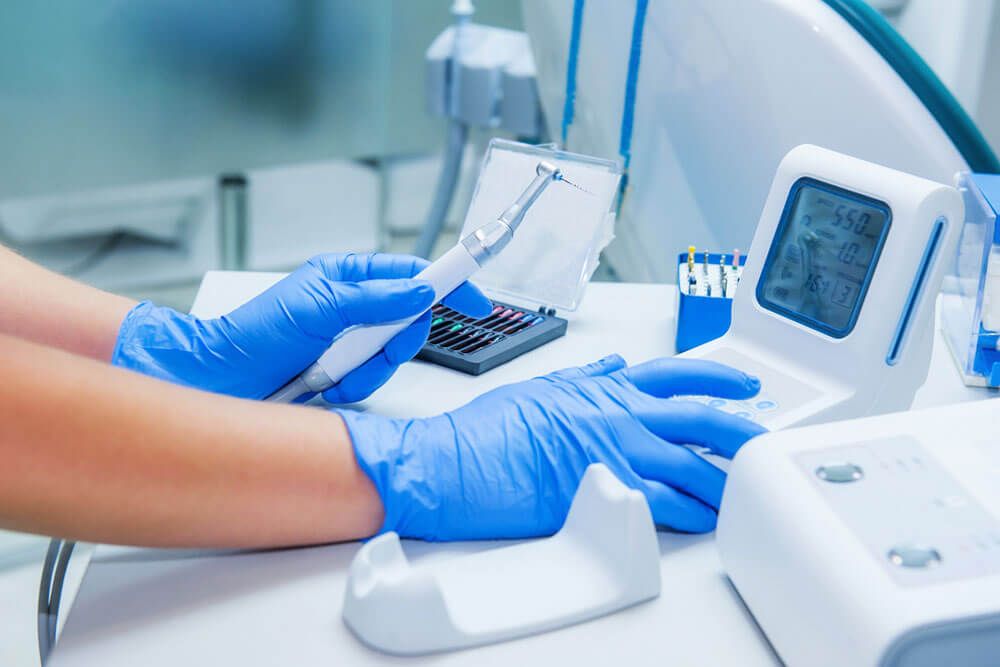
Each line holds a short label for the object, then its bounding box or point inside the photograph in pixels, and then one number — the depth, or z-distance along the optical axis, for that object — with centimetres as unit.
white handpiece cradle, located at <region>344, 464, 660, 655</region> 53
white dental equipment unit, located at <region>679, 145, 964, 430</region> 69
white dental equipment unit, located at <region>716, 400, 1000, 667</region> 46
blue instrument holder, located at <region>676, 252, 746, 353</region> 89
